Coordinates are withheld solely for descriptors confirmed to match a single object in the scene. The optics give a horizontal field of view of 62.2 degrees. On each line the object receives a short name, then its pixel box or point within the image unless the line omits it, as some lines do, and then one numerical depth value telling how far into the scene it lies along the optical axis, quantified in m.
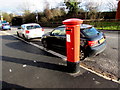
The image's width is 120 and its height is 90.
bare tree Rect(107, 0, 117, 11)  30.64
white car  8.89
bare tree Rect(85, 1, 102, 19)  24.25
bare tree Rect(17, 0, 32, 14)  42.38
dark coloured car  4.21
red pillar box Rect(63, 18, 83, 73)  3.23
